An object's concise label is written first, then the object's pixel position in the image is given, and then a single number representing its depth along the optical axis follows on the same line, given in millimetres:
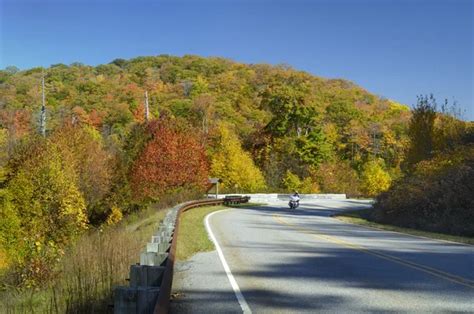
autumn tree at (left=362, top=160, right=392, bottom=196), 77188
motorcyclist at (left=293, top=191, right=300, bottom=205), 44128
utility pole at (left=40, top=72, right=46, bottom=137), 49238
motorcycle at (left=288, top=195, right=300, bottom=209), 43938
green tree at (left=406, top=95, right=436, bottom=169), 37188
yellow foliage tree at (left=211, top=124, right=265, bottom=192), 70812
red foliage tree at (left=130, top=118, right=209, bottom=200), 42594
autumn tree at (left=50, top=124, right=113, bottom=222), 48312
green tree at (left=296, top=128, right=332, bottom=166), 88750
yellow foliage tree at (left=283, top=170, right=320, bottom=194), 81938
